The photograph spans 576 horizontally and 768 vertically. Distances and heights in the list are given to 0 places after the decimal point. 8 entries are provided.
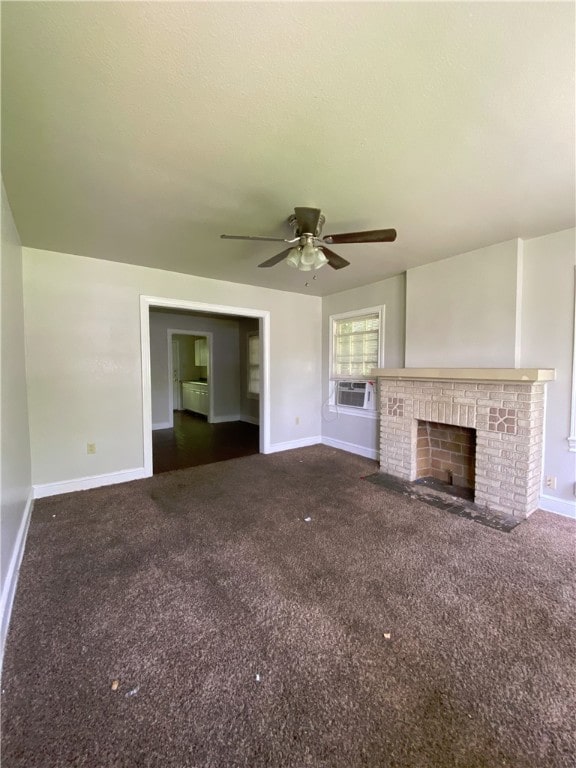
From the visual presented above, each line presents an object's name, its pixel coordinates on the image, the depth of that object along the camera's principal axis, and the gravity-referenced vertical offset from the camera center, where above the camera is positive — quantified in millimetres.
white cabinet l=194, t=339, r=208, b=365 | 8594 +486
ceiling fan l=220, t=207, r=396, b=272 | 2070 +900
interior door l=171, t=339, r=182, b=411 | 8609 -260
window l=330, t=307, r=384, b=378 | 4422 +407
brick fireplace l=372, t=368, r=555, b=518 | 2695 -501
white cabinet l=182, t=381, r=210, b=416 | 7574 -689
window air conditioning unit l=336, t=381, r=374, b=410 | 4480 -357
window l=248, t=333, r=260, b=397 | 6836 +100
